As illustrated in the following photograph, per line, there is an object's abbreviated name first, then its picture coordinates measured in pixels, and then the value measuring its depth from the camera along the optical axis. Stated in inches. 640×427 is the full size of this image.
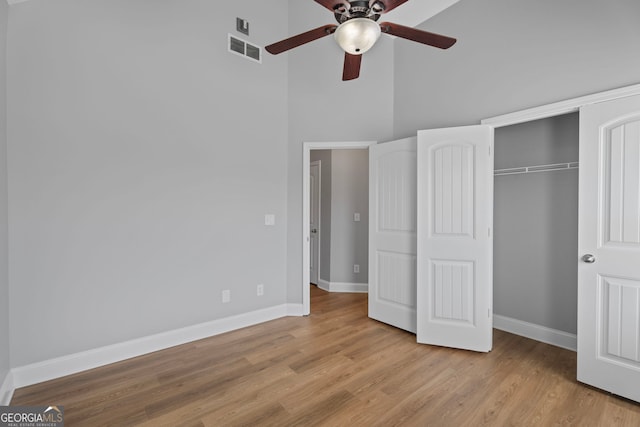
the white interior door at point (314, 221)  194.9
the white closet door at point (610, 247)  76.4
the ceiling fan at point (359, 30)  64.6
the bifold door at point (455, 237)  103.3
